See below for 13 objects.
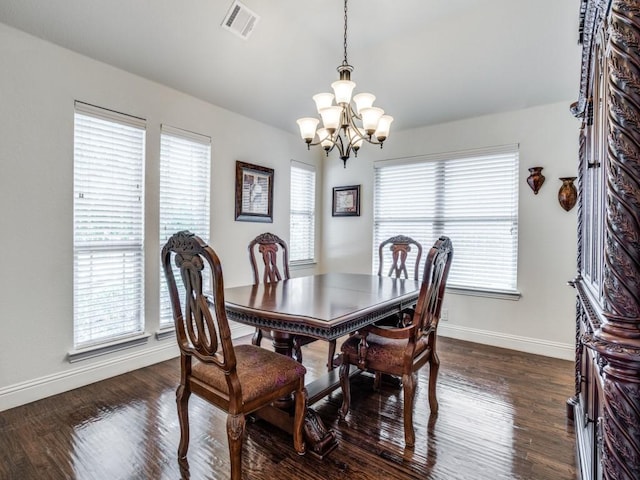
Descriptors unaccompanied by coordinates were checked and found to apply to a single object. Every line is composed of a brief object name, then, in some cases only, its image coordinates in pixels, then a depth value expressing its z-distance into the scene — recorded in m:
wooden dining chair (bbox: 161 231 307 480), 1.50
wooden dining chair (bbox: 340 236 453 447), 1.90
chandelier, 2.36
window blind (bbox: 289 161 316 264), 4.79
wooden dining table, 1.75
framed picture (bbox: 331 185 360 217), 4.81
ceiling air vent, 2.66
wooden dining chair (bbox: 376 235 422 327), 3.40
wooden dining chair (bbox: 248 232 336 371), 2.94
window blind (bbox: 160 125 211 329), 3.24
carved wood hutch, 0.75
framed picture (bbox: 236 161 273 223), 3.94
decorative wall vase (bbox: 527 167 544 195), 3.47
